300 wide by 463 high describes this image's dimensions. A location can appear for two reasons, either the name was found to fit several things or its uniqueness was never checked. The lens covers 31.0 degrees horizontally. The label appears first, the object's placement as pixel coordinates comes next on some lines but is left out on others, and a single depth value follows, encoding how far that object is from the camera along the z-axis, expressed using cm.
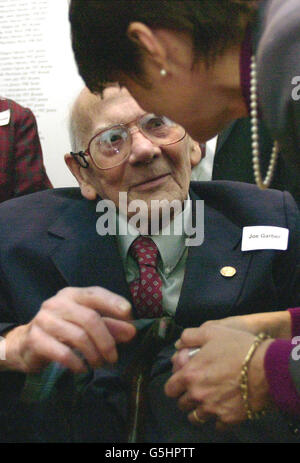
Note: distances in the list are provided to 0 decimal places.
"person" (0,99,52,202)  114
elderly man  65
